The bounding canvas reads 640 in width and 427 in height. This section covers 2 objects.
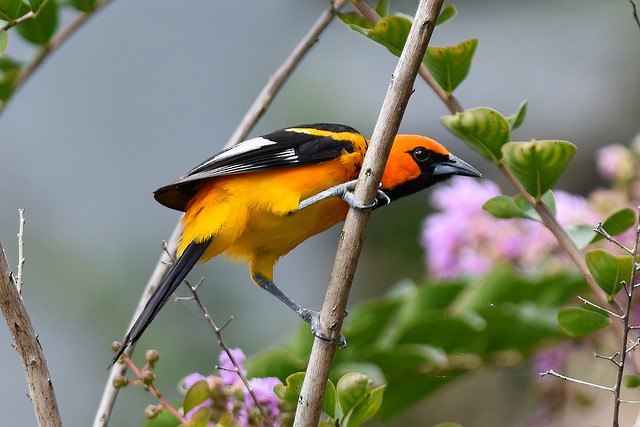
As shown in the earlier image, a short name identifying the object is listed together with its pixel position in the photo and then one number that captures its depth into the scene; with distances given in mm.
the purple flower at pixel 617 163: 6977
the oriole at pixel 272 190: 6195
